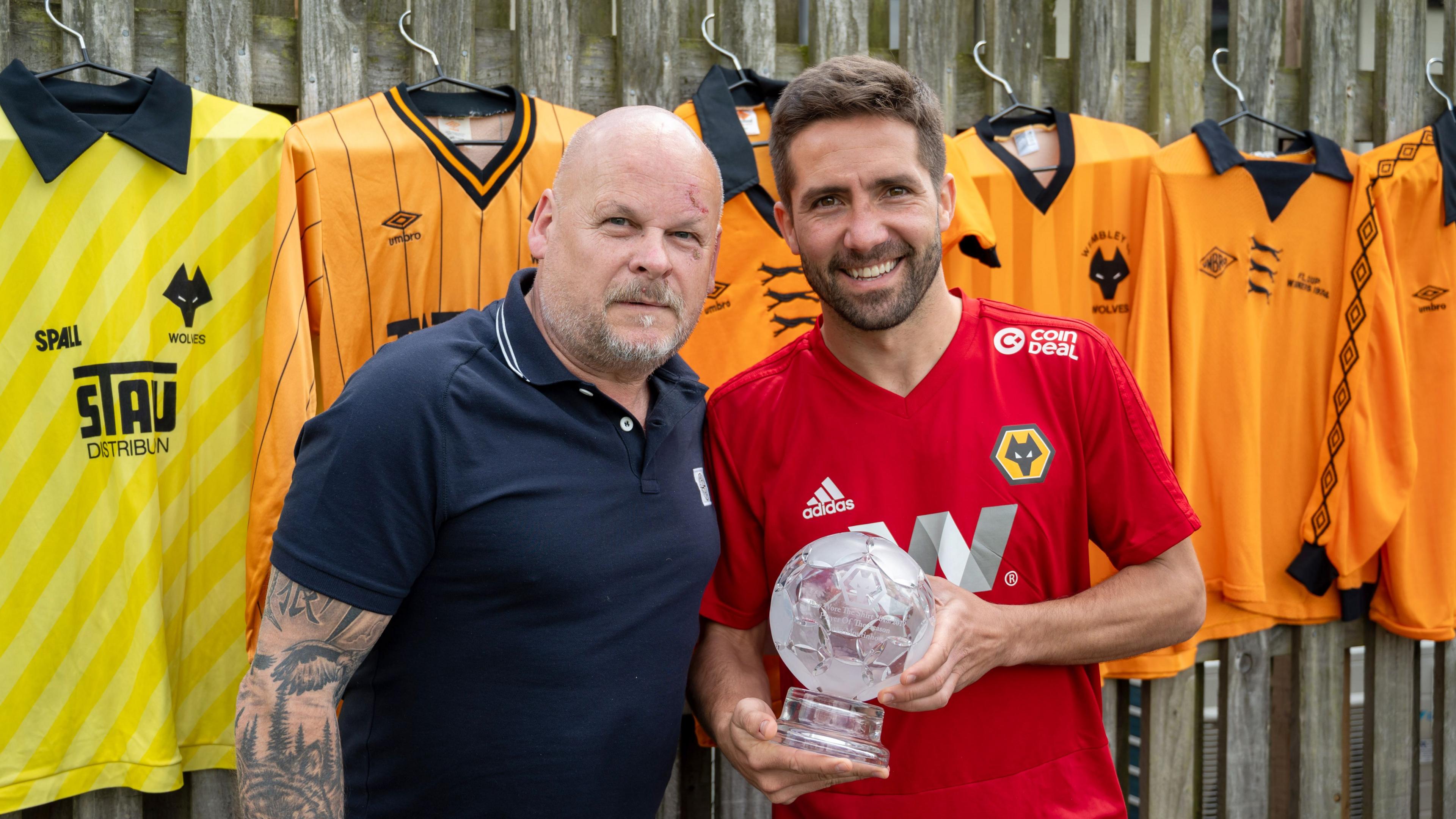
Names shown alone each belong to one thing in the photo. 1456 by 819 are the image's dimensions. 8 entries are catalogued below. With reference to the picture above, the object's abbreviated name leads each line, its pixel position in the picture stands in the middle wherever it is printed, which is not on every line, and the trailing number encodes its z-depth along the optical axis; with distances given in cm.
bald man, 157
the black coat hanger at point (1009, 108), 315
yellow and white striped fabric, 237
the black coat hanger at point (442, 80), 262
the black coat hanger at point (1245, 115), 340
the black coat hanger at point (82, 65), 239
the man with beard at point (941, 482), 186
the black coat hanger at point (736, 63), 290
